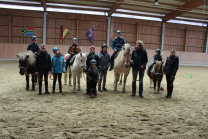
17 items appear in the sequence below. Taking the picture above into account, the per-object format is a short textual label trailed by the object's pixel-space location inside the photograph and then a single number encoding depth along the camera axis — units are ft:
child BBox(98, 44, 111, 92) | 21.18
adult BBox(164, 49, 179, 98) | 18.42
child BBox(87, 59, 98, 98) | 18.06
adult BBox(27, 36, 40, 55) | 23.53
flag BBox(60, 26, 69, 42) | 57.31
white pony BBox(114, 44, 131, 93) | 19.29
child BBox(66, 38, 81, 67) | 22.55
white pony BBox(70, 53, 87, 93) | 18.70
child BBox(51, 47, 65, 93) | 19.11
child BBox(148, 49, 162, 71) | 22.80
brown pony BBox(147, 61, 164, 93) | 20.22
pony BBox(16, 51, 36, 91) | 19.21
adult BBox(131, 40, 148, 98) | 18.79
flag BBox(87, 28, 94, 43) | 59.52
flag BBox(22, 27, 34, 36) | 54.75
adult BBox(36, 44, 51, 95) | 18.48
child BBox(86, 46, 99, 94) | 19.35
